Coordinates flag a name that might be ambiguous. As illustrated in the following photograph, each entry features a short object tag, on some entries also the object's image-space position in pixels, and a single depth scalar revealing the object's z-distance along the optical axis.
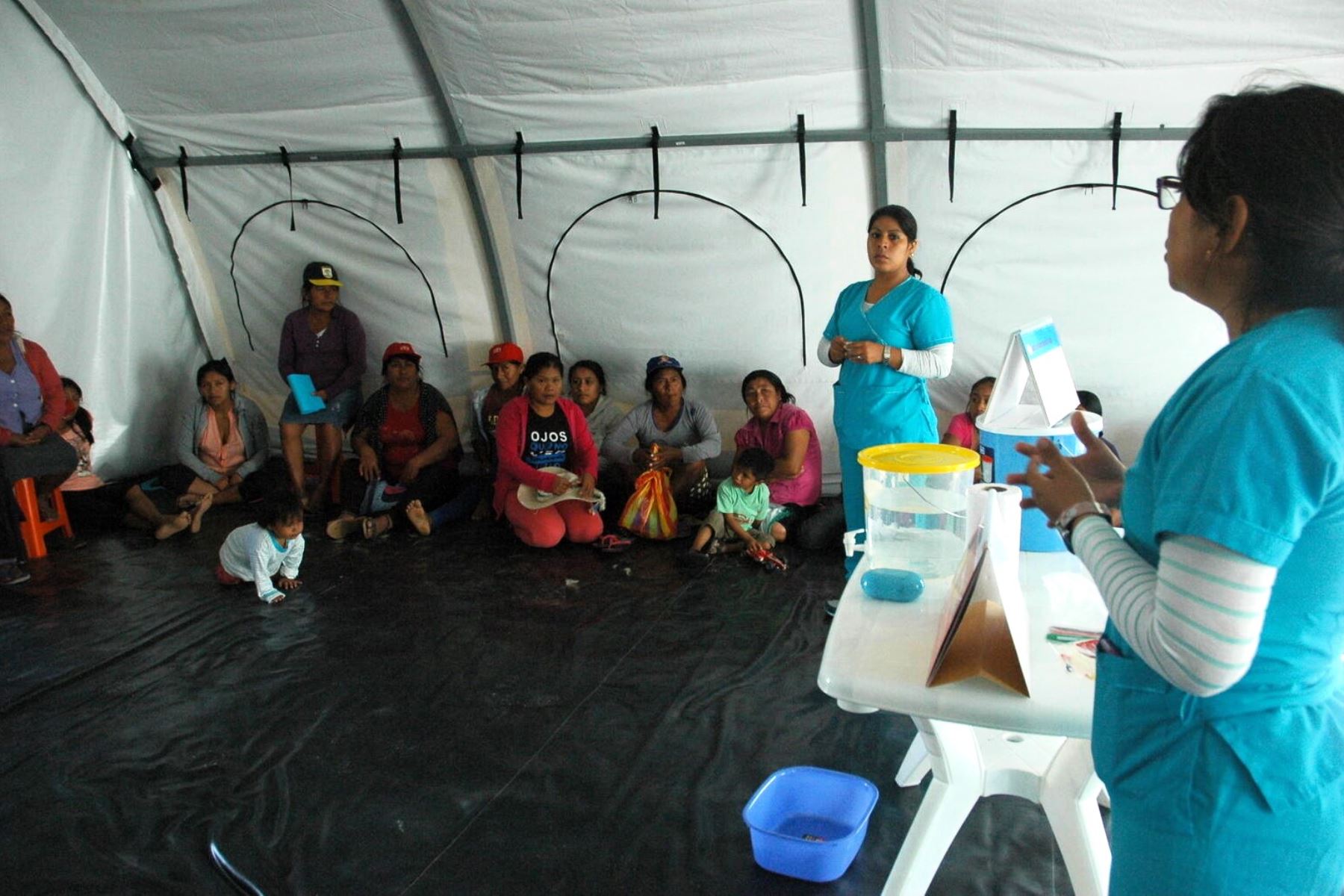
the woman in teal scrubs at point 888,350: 3.32
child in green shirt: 4.68
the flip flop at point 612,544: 4.80
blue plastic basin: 2.17
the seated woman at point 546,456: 4.92
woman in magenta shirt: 4.88
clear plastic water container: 2.00
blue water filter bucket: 2.05
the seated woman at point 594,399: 5.58
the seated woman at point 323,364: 5.90
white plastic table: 1.38
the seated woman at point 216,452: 5.85
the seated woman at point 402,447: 5.43
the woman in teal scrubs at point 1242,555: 0.89
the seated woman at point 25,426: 4.72
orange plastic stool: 4.91
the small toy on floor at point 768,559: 4.42
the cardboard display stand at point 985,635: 1.38
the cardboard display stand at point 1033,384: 2.23
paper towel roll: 1.46
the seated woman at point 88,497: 5.45
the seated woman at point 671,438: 5.21
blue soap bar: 1.73
